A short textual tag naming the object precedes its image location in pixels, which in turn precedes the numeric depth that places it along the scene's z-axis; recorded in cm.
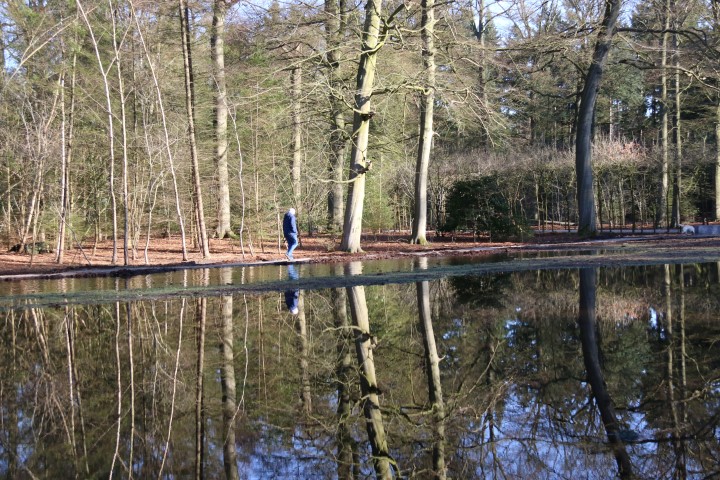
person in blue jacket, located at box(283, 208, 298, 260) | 1927
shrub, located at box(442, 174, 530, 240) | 2762
